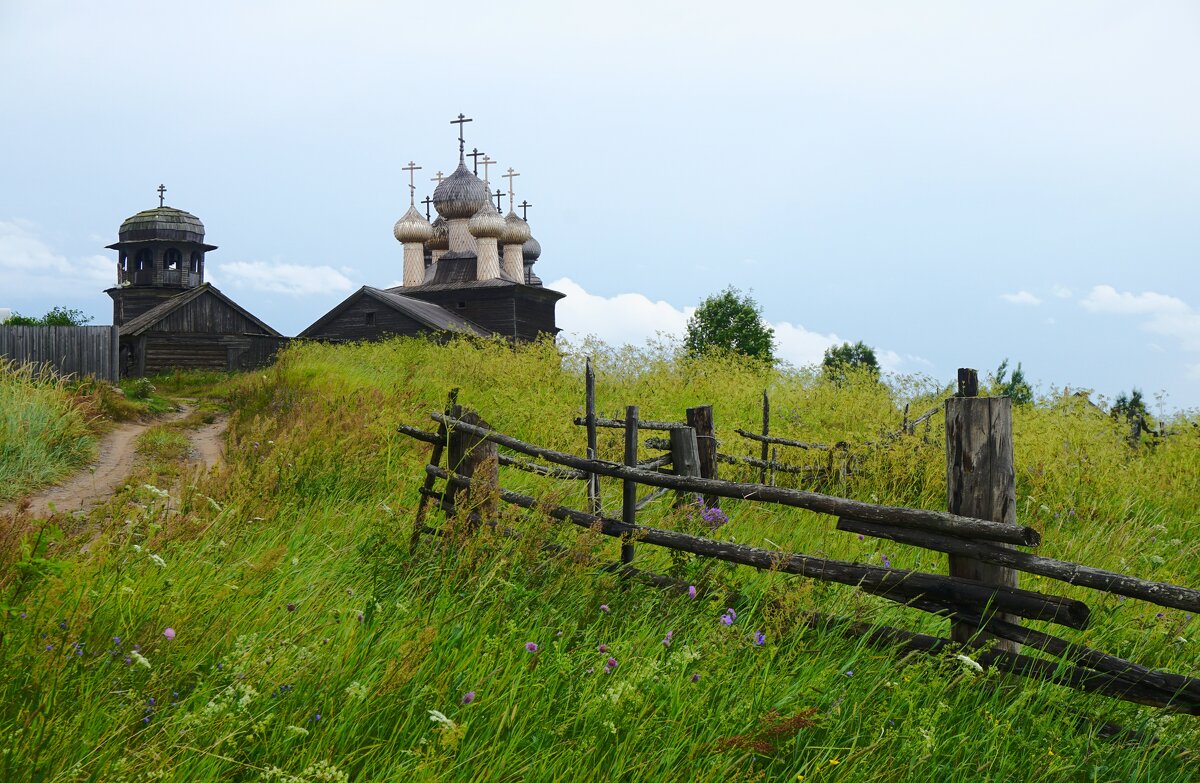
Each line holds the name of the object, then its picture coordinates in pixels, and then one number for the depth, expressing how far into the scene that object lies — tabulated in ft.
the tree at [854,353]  176.51
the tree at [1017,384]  97.36
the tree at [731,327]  141.90
